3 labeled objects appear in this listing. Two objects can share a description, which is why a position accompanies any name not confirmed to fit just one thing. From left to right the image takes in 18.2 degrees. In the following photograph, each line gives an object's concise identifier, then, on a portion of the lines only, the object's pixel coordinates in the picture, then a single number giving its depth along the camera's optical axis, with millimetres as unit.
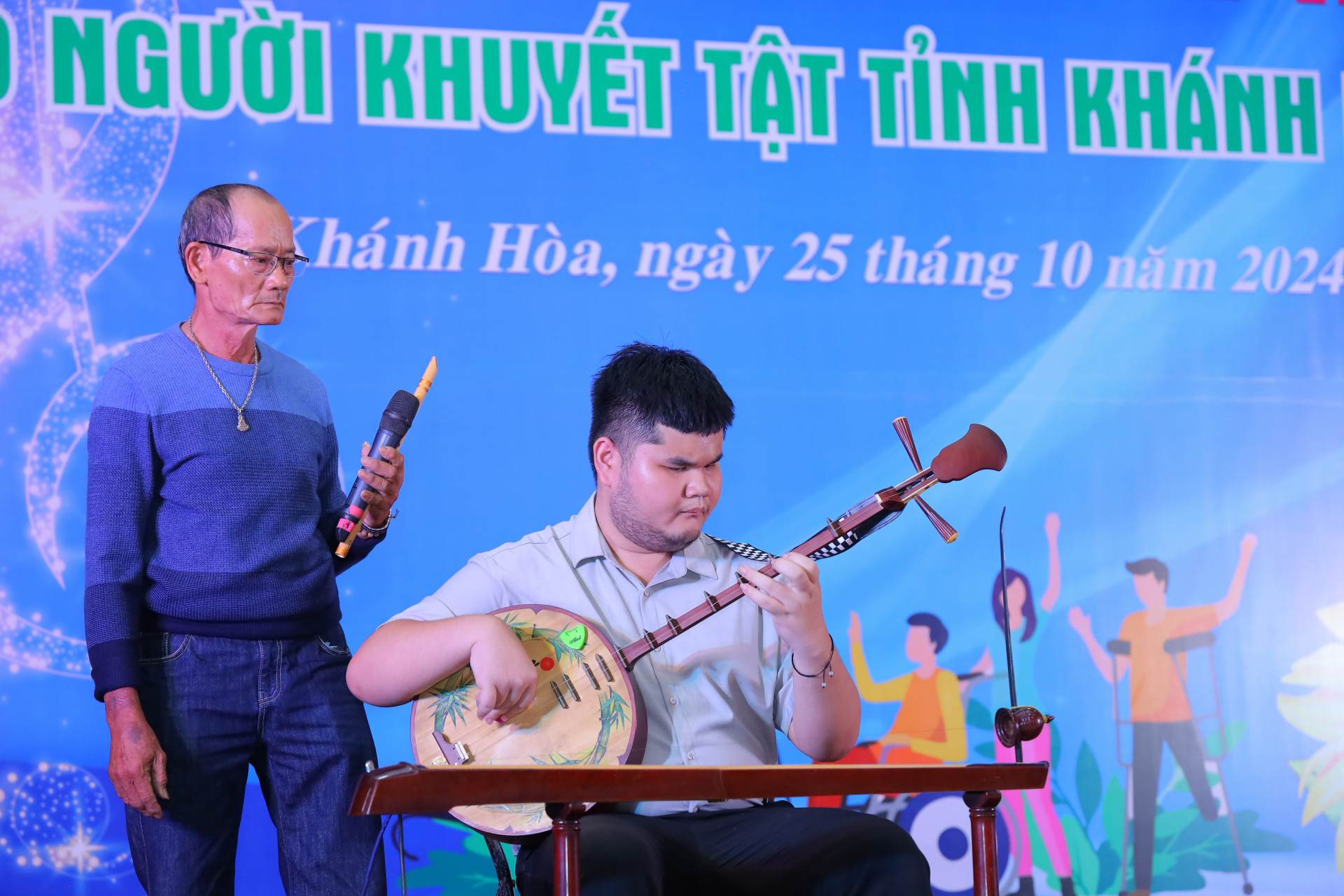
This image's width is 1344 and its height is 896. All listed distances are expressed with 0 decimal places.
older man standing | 6395
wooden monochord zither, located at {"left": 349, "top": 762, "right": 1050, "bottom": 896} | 5757
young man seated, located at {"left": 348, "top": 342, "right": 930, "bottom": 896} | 6131
